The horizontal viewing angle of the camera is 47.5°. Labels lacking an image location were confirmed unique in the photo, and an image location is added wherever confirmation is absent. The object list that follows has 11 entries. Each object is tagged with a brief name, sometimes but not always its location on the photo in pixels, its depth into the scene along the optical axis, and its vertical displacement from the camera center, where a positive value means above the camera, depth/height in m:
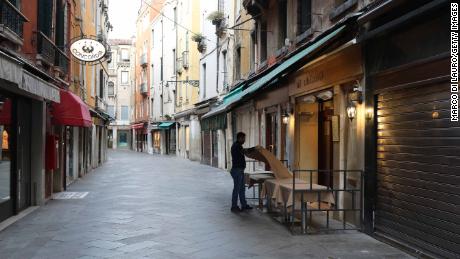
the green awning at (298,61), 8.50 +1.41
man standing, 11.43 -0.81
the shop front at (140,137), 57.48 -0.16
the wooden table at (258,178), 11.43 -0.94
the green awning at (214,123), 25.48 +0.65
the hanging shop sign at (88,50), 14.74 +2.43
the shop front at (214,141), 26.06 -0.33
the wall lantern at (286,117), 14.66 +0.50
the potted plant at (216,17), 26.91 +6.13
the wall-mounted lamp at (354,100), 9.01 +0.62
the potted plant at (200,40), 31.61 +5.80
